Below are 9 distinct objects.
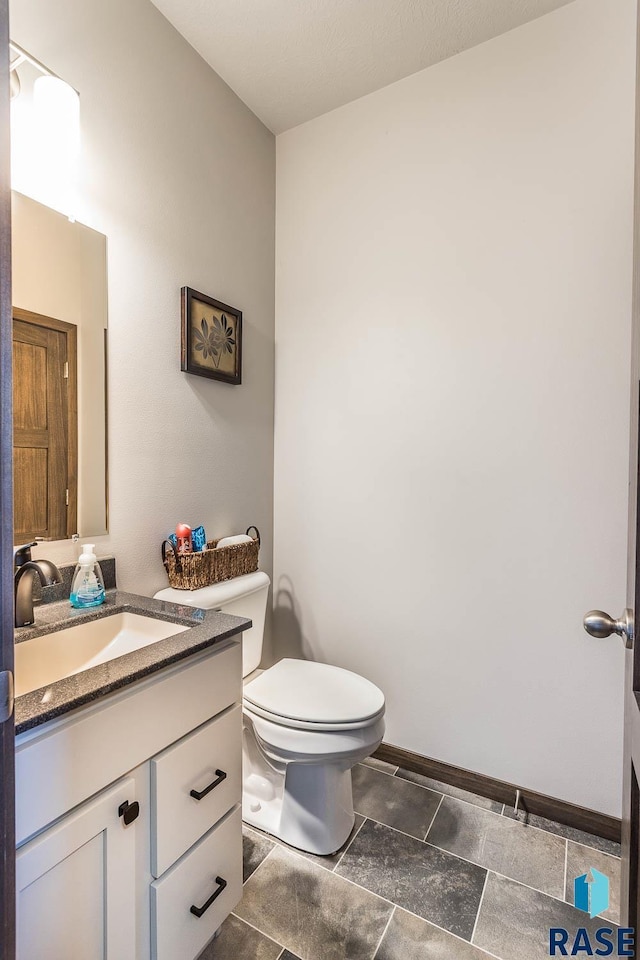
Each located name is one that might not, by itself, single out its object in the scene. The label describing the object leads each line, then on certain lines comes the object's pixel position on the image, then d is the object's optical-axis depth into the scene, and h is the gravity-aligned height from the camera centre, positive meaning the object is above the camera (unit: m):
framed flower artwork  1.63 +0.51
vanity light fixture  1.12 +0.86
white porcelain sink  1.02 -0.42
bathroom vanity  0.74 -0.62
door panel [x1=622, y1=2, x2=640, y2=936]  0.64 -0.34
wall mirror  1.17 +0.27
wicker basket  1.53 -0.32
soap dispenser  1.22 -0.30
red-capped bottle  1.55 -0.22
